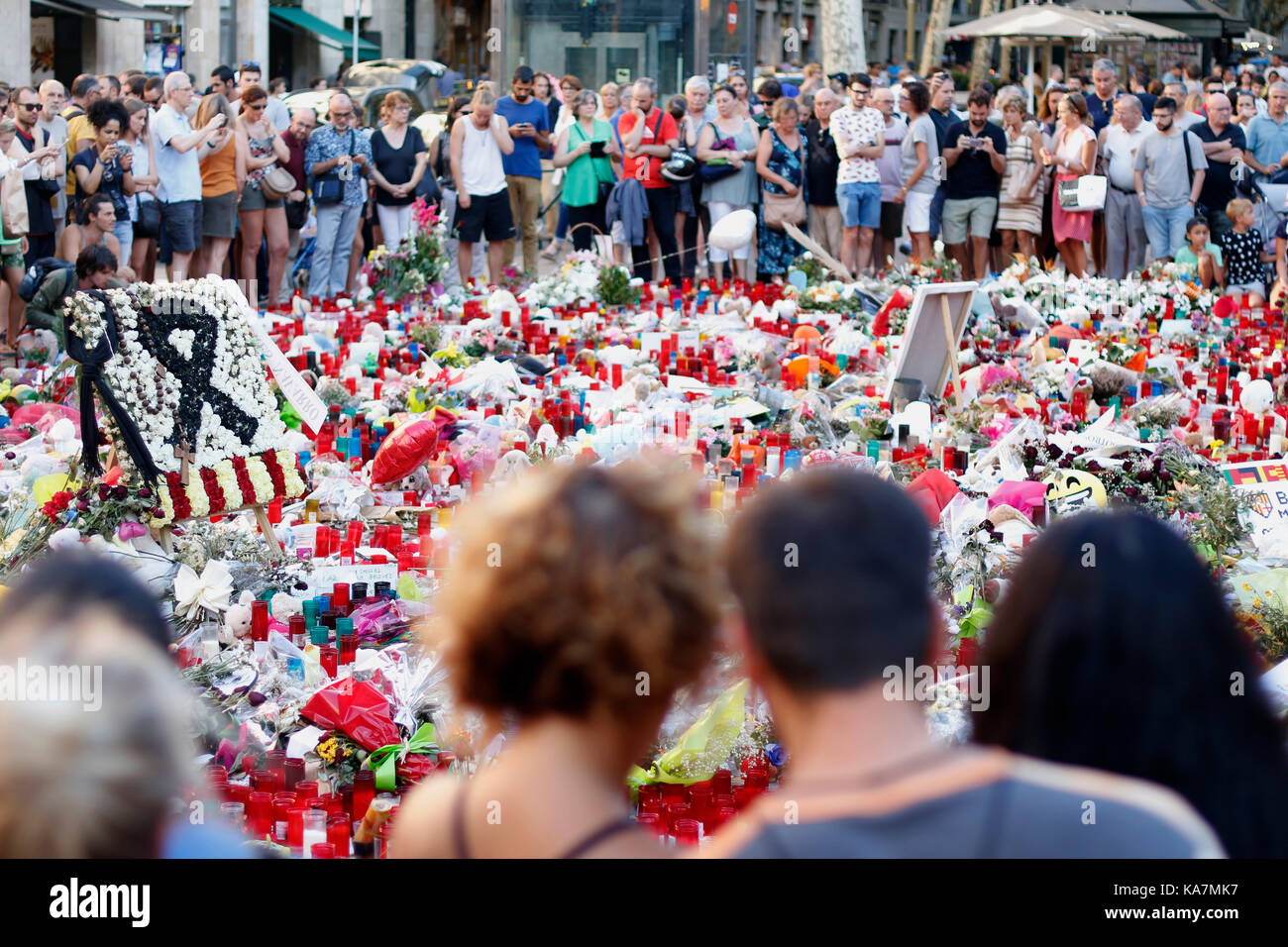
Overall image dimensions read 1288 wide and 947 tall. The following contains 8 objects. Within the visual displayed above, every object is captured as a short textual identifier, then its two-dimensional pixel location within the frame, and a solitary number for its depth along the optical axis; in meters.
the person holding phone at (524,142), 13.01
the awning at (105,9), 23.19
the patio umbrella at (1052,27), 23.20
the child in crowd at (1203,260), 11.93
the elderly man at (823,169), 12.70
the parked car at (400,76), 23.98
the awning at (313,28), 32.28
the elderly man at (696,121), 12.84
